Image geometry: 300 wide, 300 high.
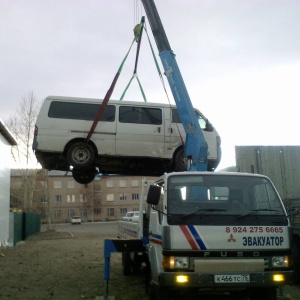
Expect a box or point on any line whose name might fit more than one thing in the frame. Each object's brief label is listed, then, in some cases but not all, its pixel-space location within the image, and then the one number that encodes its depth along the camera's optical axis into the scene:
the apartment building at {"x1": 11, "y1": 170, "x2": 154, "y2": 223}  84.19
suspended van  10.31
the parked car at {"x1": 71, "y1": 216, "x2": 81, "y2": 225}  69.44
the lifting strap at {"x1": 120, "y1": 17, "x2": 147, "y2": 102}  10.84
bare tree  40.34
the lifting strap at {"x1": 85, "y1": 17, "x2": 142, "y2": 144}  9.88
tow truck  5.91
